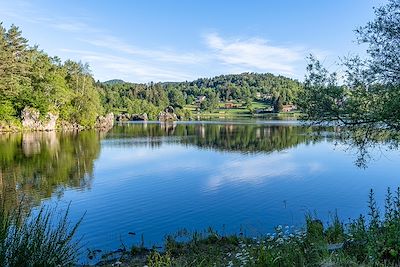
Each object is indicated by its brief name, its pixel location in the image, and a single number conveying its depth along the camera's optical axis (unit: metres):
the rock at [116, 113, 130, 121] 178.52
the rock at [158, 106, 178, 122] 191.18
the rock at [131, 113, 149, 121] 185.38
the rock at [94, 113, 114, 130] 118.21
